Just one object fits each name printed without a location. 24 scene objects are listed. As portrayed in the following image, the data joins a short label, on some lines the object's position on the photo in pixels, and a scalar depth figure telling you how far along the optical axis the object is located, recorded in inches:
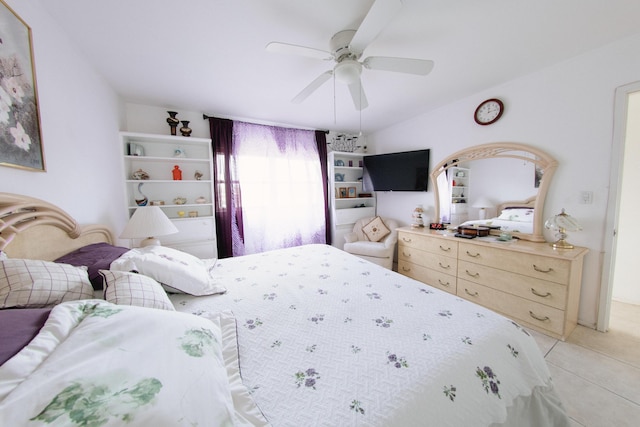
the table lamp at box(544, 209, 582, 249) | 74.5
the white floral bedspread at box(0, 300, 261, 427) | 16.9
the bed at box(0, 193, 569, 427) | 19.3
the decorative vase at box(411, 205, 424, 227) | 124.4
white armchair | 125.8
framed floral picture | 40.3
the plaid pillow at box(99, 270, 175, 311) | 36.3
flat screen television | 125.4
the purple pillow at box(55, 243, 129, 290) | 42.9
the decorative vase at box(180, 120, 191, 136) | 107.3
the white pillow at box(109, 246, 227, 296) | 49.3
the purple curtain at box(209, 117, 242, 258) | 117.6
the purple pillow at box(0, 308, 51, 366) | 21.5
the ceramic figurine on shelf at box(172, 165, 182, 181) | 110.5
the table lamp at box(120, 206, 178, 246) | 75.3
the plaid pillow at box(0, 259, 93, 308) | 30.2
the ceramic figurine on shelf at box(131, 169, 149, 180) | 102.6
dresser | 71.6
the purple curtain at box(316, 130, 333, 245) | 146.0
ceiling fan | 51.3
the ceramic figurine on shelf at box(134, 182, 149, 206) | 104.9
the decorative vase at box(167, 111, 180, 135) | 104.7
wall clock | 94.7
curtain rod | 115.6
